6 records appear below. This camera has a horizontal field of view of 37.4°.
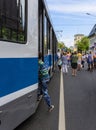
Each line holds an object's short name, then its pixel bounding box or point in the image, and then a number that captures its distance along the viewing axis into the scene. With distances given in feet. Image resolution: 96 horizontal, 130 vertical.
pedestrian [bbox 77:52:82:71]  38.98
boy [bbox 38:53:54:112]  11.26
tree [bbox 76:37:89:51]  168.49
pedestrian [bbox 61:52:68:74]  33.21
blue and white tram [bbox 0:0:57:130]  6.84
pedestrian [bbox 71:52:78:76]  31.09
